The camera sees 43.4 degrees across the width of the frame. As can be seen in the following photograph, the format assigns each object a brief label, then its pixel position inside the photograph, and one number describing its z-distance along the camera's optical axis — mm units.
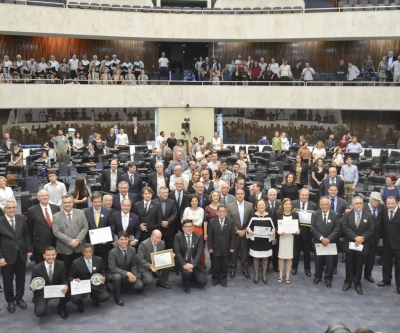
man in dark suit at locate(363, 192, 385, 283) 9367
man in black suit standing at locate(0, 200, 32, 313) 8305
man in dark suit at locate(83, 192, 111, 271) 9219
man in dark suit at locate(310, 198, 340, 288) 9336
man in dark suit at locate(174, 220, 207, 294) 9242
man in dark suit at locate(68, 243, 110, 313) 8266
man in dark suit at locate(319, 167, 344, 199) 11508
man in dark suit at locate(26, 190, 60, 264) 8773
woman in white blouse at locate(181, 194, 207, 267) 9758
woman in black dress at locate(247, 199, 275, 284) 9453
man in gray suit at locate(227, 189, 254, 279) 9828
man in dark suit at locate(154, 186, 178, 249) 9922
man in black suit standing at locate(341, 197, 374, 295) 9094
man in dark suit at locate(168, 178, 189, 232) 10320
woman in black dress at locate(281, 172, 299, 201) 11195
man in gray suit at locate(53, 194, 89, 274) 8719
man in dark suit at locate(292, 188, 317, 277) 9922
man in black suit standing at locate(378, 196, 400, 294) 9180
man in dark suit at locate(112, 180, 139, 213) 10000
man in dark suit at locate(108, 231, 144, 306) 8625
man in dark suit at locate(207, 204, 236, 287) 9453
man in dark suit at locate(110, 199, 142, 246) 9425
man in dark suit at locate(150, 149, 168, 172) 14064
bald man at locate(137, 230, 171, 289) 9039
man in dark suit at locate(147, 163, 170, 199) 11641
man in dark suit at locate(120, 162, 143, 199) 11604
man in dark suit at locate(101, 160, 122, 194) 11906
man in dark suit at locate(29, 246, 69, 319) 7992
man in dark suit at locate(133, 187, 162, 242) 9820
